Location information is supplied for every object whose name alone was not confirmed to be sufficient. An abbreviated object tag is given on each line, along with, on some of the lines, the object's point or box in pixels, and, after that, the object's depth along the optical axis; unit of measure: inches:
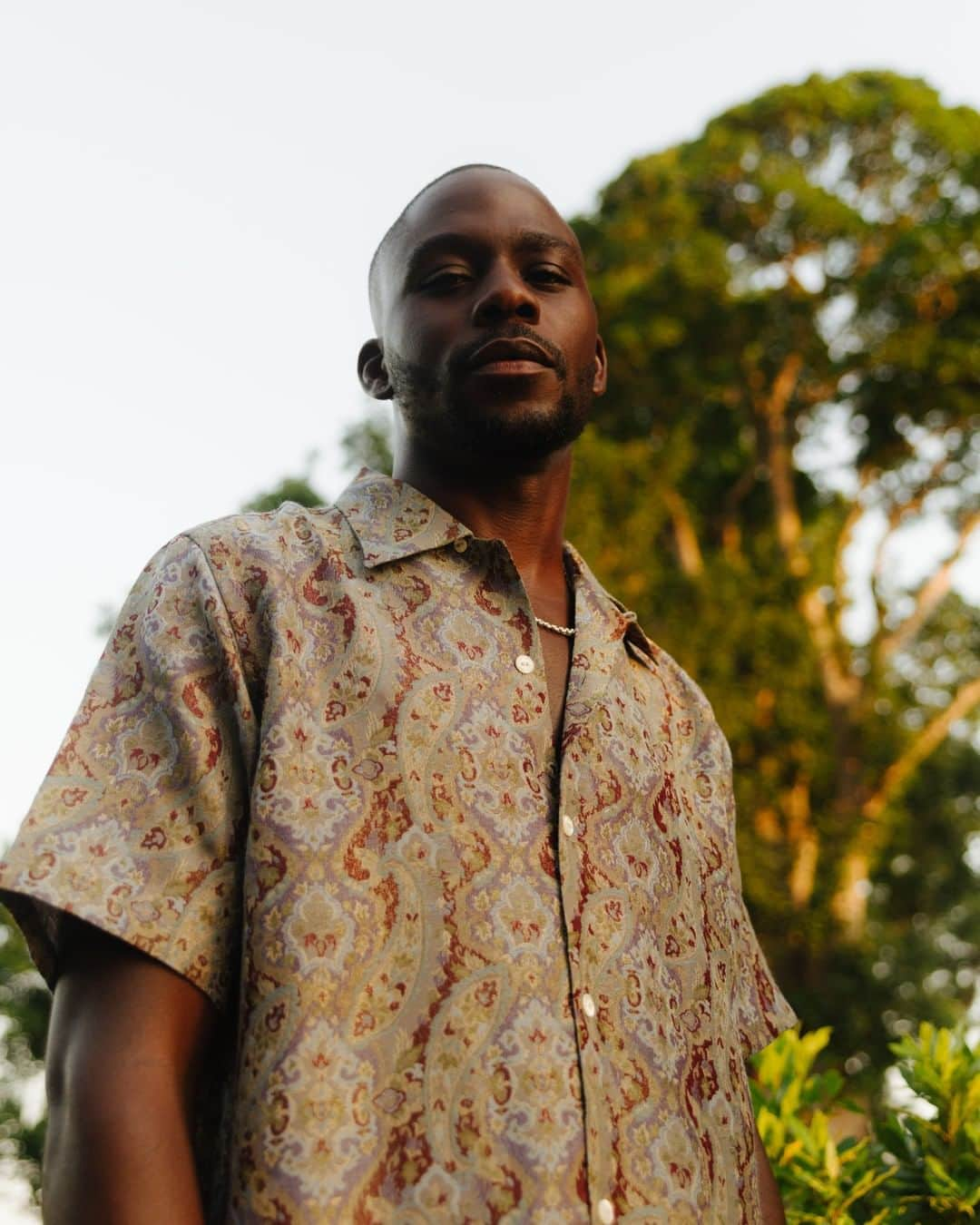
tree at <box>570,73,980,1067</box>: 617.6
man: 53.1
